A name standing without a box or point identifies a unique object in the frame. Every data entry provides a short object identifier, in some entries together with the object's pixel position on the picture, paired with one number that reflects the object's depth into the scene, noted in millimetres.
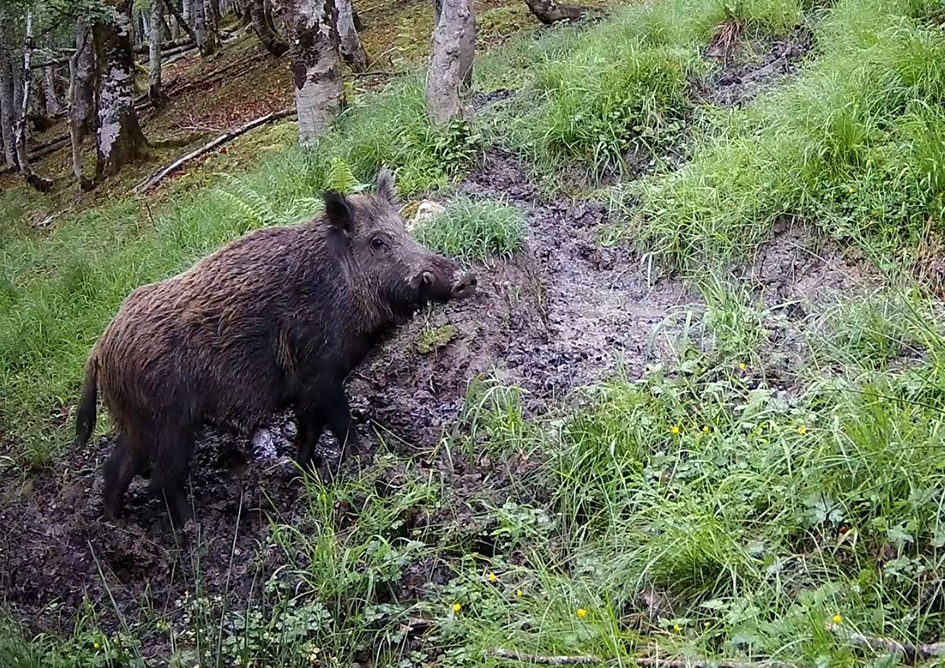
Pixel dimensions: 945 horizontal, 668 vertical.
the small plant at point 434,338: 5426
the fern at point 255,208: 6305
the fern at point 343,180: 5730
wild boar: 4508
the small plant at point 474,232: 5789
